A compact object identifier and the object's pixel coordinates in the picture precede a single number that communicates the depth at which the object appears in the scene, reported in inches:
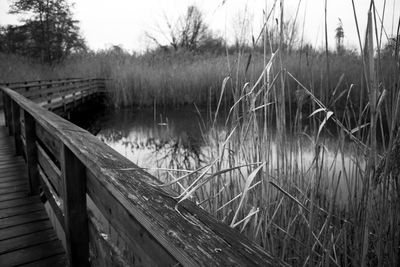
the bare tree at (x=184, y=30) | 968.9
